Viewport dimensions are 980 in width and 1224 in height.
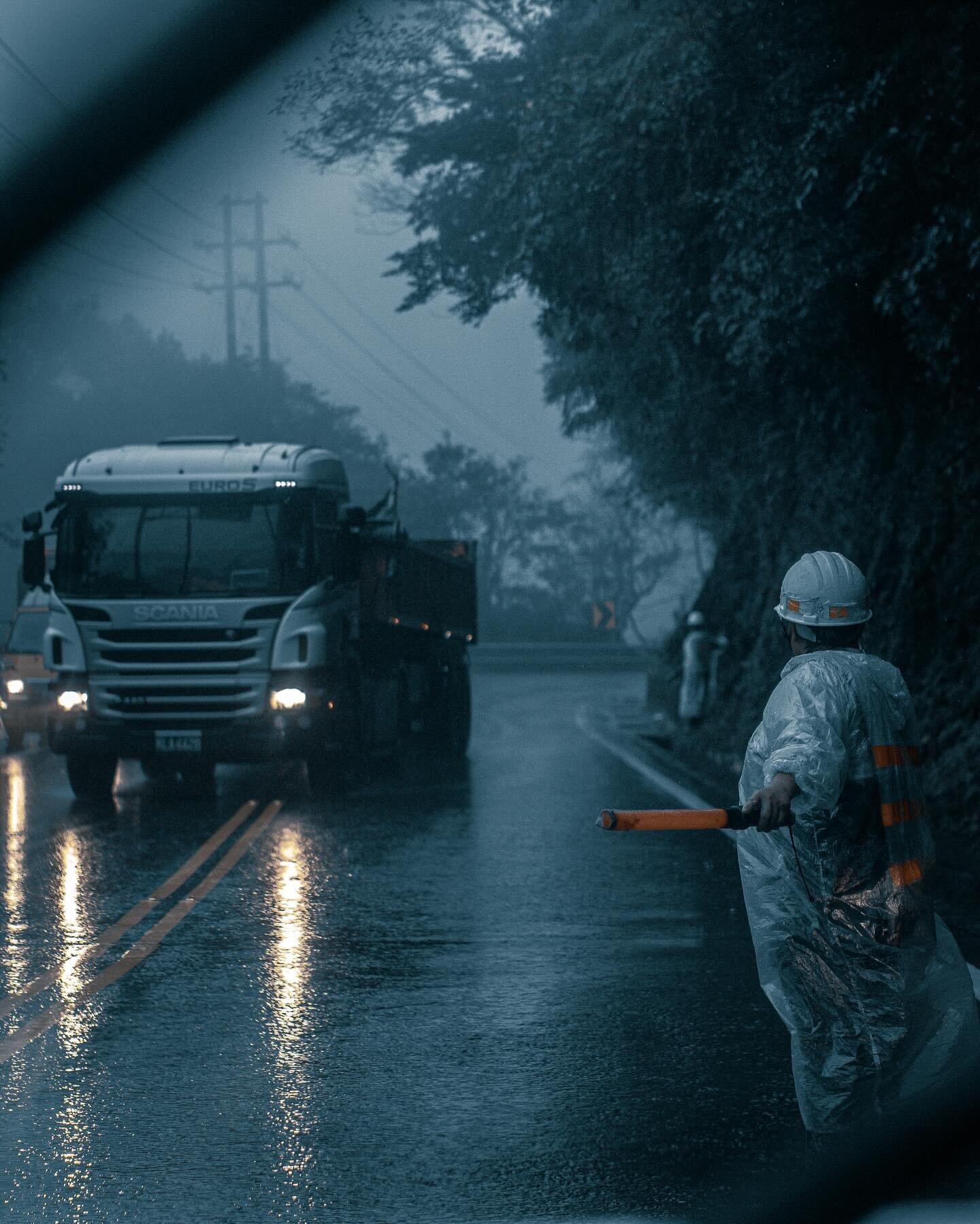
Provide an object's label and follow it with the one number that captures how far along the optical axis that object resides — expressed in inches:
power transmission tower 2481.5
